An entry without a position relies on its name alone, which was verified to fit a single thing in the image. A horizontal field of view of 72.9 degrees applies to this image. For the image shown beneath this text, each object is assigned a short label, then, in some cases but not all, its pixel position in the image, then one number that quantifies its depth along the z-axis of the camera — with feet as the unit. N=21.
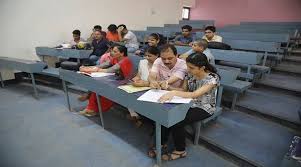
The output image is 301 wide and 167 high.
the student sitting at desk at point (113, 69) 7.80
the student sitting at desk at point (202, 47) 8.52
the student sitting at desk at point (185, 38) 13.36
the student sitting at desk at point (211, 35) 11.93
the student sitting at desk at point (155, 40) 8.87
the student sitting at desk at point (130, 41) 14.11
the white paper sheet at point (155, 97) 5.13
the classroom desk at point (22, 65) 10.53
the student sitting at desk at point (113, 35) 15.49
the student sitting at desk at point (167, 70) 6.31
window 25.67
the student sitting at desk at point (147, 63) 7.34
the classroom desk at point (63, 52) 12.46
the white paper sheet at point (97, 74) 7.63
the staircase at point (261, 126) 6.11
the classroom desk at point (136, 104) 4.89
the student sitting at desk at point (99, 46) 11.97
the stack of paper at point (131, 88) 5.92
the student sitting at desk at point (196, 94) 5.44
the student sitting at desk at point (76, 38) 13.76
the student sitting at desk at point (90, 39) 15.31
